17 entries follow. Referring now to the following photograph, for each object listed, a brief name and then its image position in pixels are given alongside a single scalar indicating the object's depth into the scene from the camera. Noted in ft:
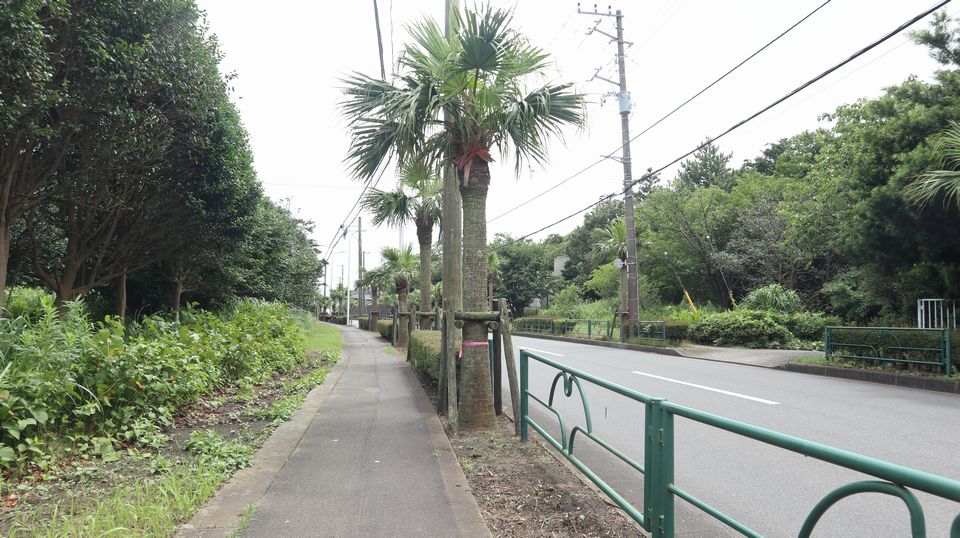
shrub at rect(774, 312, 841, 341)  64.39
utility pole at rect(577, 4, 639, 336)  72.02
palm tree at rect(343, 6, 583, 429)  21.12
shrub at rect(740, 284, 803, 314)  72.79
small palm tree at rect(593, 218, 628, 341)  77.71
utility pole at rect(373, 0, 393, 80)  35.70
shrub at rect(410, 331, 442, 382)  29.45
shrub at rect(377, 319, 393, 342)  86.48
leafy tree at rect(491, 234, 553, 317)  155.84
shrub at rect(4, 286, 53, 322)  31.12
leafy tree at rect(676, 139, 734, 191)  151.53
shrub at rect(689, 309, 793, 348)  61.57
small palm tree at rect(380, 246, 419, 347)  77.92
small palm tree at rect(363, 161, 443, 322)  57.52
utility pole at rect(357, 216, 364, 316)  155.26
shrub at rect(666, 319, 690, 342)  68.74
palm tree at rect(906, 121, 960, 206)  32.17
